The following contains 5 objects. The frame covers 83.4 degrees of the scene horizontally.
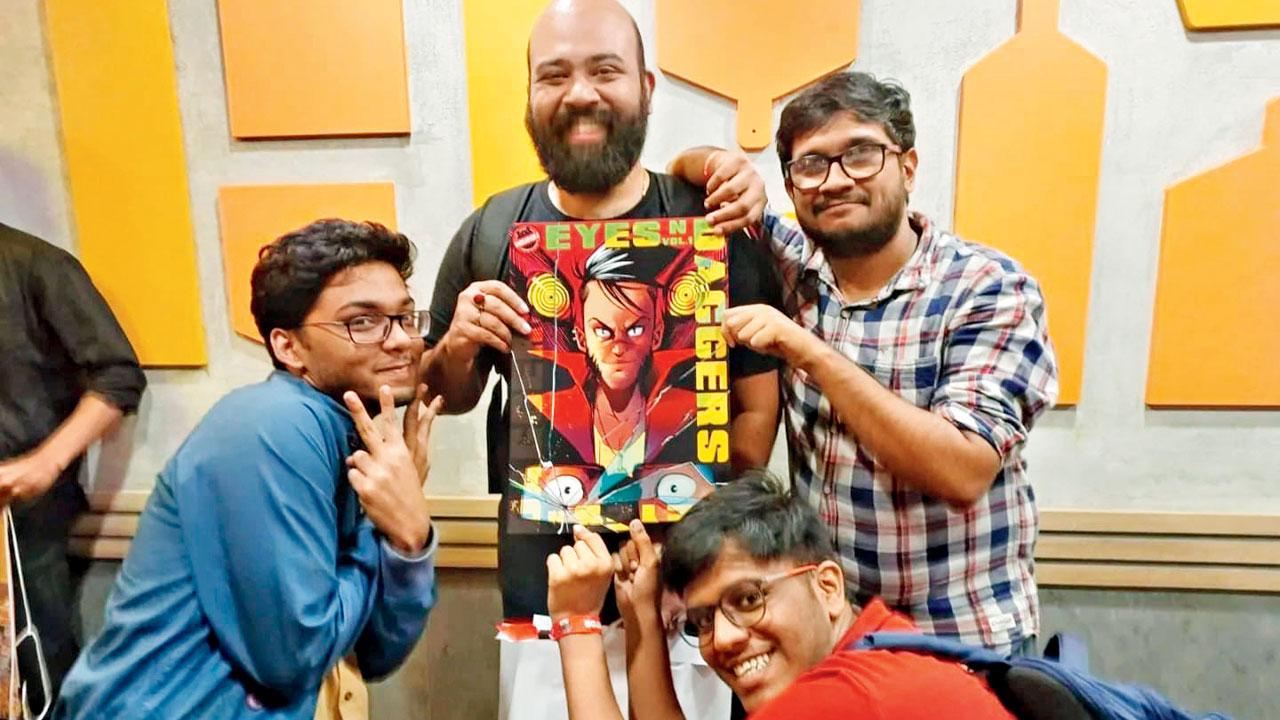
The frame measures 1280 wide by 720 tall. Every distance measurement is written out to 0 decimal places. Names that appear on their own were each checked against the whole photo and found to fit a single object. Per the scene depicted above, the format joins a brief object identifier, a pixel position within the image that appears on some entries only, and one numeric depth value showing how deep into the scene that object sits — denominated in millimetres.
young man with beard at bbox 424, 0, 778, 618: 1159
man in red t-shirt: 776
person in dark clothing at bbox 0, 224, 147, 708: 1765
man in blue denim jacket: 938
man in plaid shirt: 1052
